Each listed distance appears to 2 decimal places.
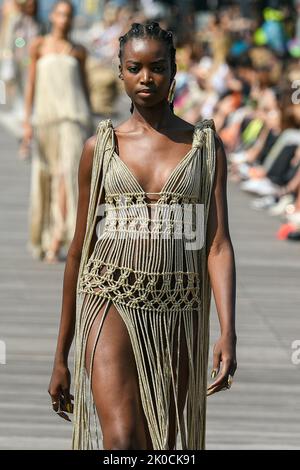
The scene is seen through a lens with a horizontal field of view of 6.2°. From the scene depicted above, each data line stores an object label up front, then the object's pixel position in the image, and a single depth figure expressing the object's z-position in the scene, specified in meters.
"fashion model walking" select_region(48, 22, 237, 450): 8.41
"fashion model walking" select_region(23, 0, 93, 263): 19.93
